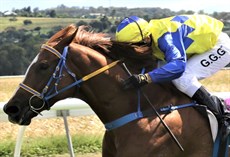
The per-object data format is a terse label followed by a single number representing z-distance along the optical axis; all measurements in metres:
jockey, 7.58
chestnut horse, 7.53
